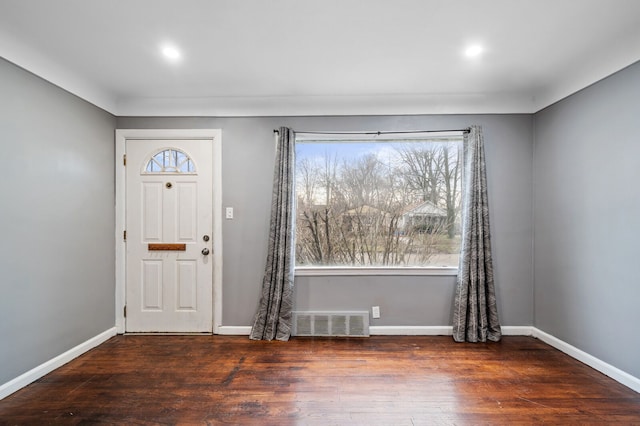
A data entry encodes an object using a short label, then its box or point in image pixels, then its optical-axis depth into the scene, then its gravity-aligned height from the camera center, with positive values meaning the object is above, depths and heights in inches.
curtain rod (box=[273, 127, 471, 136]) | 120.7 +35.1
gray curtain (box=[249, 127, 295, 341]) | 116.5 -20.8
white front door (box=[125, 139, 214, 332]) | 121.6 -7.7
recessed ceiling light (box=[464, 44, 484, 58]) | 85.6 +49.4
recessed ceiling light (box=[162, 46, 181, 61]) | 85.7 +49.2
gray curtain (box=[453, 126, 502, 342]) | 114.3 -19.9
